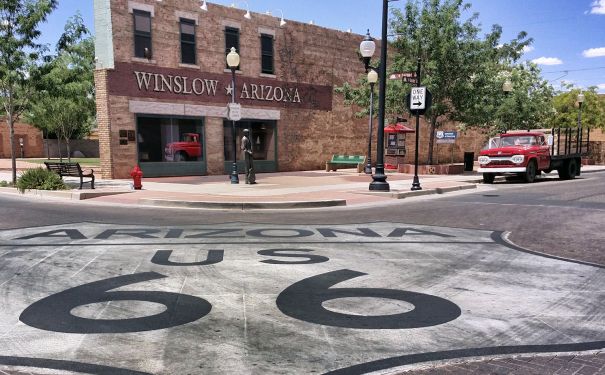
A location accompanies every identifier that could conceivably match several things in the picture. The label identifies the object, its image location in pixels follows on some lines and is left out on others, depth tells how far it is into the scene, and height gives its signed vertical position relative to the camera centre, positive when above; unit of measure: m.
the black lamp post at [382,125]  15.01 +0.85
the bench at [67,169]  15.55 -0.59
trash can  26.94 -0.57
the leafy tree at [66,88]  17.05 +2.96
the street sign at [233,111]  16.75 +1.48
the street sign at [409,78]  16.36 +2.60
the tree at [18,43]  16.06 +3.89
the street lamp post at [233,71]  16.75 +3.00
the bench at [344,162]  24.42 -0.59
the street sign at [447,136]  24.97 +0.79
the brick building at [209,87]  19.59 +3.14
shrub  15.19 -0.96
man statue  16.44 -0.28
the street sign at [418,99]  15.27 +1.73
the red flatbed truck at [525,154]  19.38 -0.16
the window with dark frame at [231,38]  22.56 +5.61
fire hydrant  15.57 -0.89
